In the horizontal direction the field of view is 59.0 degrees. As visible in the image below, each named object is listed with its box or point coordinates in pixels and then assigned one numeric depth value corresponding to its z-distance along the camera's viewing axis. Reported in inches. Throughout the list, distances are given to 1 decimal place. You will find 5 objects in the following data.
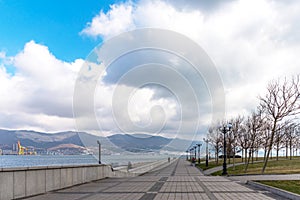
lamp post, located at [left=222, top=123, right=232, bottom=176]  871.4
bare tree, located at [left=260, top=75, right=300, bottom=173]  709.6
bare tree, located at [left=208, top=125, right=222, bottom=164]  1533.5
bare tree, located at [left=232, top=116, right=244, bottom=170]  1264.2
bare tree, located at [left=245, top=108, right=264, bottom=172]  918.9
